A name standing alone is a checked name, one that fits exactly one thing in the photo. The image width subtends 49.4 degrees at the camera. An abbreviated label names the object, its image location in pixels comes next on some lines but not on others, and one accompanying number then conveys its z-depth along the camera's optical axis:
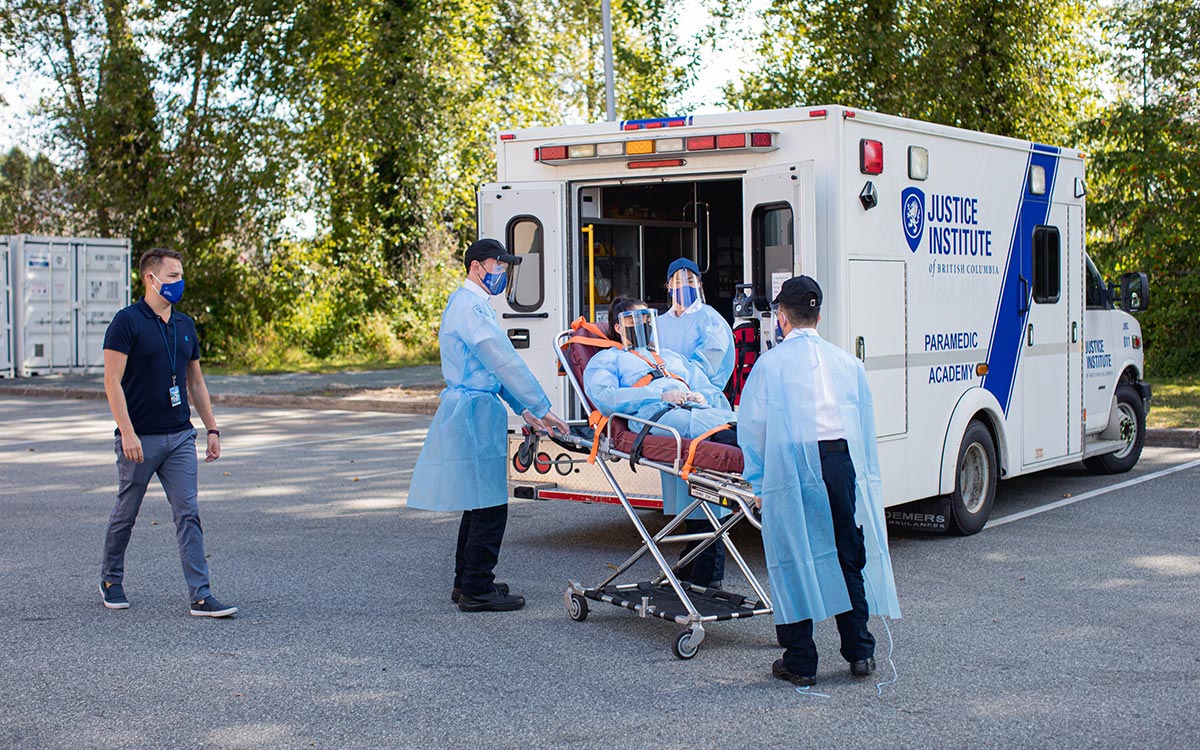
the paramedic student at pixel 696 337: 7.90
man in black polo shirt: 6.73
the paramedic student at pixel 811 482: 5.50
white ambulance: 8.02
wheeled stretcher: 6.05
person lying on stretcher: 6.96
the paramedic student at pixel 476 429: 6.86
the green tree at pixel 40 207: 28.34
